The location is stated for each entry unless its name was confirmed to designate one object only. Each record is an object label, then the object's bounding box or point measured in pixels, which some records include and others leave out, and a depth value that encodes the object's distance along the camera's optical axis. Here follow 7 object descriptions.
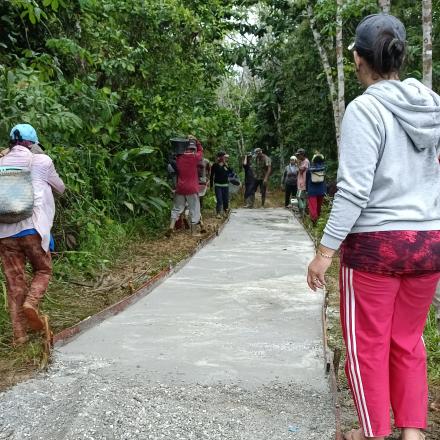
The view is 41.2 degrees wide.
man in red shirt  10.84
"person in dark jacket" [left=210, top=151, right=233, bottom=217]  15.20
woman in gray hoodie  2.48
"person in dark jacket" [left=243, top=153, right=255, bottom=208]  18.89
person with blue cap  4.51
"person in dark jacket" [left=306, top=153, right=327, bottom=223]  12.19
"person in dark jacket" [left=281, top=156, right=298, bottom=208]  17.67
